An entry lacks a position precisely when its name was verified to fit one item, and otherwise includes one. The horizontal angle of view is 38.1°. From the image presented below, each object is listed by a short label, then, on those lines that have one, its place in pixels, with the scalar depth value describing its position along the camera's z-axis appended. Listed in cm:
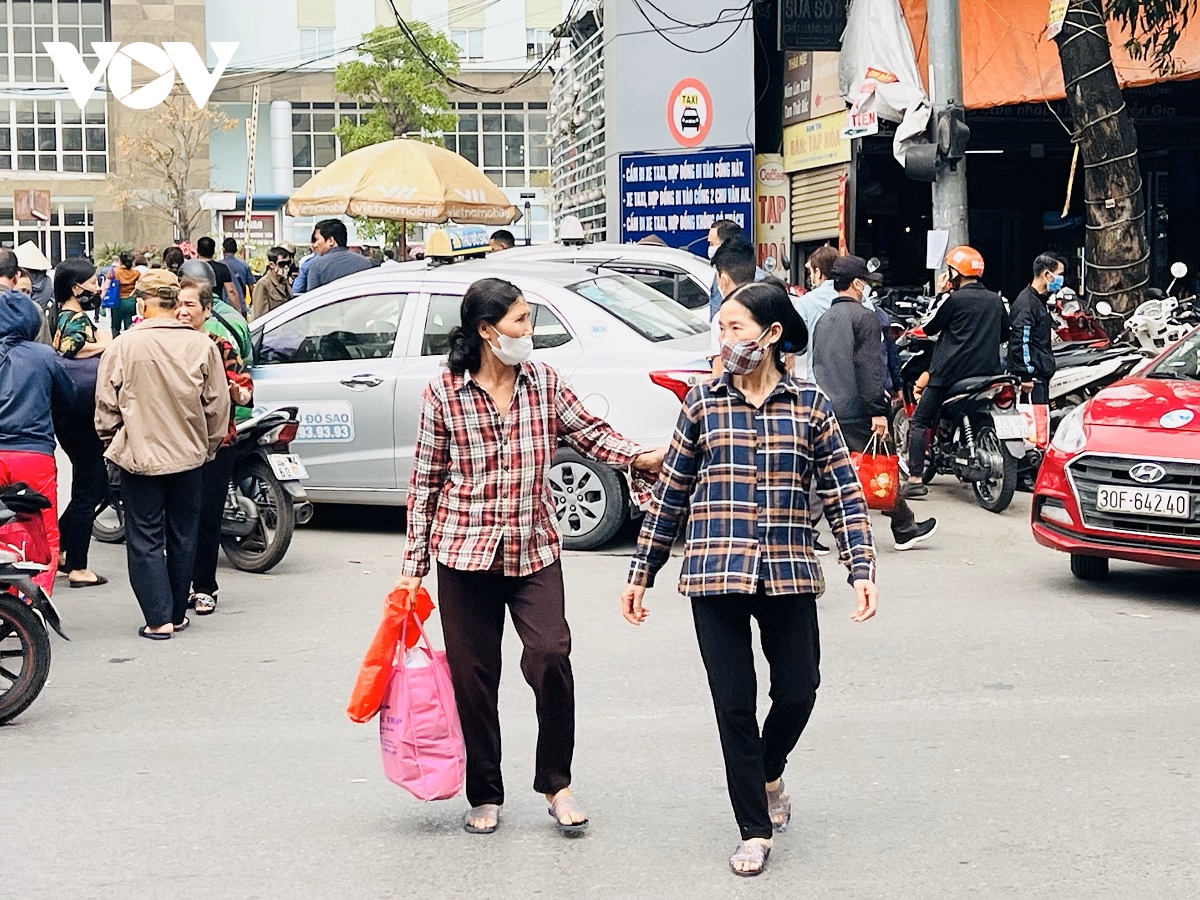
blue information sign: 2153
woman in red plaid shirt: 507
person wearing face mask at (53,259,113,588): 905
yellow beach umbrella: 1881
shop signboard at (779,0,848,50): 1906
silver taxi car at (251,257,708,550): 1003
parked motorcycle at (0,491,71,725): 650
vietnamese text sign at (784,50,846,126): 2009
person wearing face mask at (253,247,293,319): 1917
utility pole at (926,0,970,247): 1367
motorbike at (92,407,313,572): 969
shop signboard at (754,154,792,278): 2205
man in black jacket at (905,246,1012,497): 1180
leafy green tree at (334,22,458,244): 5762
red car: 827
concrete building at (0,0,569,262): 6581
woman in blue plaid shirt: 462
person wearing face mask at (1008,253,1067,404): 1283
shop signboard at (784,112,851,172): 1972
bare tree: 5944
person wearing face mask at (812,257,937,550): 973
